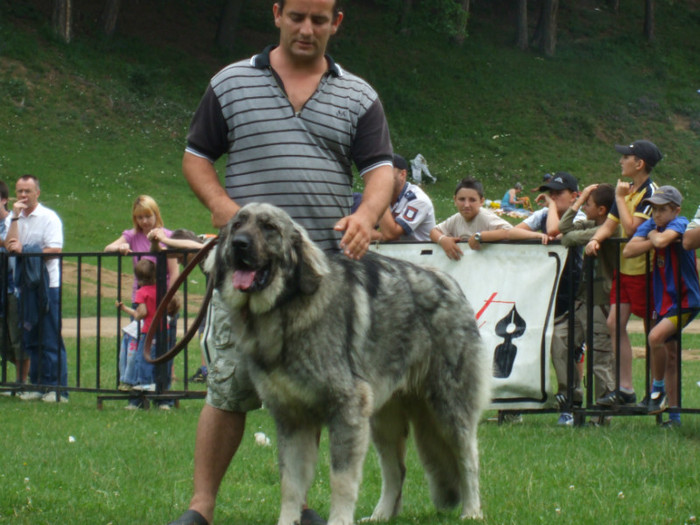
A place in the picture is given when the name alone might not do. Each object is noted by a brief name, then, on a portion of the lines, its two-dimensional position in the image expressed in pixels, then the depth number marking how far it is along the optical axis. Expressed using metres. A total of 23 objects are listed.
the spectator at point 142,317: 18.80
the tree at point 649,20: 103.06
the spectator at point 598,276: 16.73
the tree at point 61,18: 72.44
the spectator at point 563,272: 16.84
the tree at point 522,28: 96.12
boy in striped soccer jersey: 15.32
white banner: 16.58
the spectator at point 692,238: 14.11
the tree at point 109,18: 76.50
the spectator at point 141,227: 20.36
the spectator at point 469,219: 17.63
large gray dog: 8.60
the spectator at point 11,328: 20.47
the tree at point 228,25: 81.69
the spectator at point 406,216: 17.91
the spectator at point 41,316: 20.09
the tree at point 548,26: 96.31
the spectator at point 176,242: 18.89
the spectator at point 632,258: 16.17
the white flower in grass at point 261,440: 14.64
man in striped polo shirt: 9.27
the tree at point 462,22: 84.25
